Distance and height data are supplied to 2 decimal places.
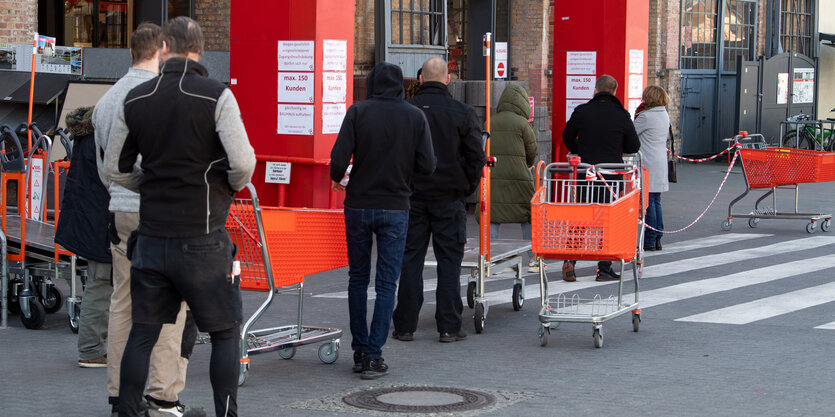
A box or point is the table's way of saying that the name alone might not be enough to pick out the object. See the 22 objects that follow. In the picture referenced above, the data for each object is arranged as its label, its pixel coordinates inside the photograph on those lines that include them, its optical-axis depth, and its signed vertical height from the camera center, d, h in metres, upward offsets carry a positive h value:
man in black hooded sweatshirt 7.50 -0.53
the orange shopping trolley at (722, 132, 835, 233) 15.10 -0.72
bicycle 27.70 -0.59
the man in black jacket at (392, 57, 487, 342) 8.54 -0.66
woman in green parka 10.77 -0.44
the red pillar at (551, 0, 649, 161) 16.83 +0.94
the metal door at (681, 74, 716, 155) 29.28 -0.05
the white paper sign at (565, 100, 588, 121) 16.91 +0.06
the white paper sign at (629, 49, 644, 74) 17.03 +0.73
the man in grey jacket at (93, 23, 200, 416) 6.10 -1.03
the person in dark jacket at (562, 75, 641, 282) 11.41 -0.20
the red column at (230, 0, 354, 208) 13.23 +0.32
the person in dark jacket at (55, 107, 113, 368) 7.68 -0.87
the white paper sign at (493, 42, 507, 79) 25.19 +1.05
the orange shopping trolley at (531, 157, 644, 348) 8.38 -0.89
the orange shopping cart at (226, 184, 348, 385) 7.11 -0.88
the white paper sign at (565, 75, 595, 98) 16.88 +0.35
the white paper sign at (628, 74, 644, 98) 17.27 +0.38
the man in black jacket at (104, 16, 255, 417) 5.33 -0.44
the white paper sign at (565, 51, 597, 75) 16.94 +0.70
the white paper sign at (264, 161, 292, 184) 13.62 -0.75
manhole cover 6.69 -1.70
